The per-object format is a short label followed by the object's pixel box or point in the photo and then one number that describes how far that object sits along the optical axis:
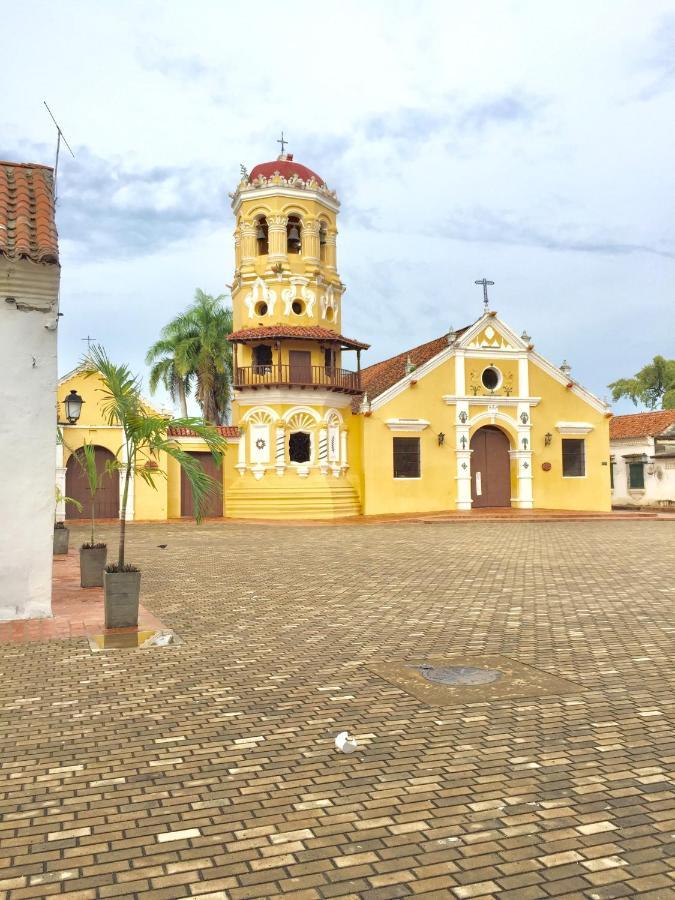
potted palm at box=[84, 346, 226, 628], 8.40
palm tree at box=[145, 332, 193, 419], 41.19
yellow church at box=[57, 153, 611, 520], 29.44
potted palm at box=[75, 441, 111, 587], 11.55
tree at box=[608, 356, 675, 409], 58.47
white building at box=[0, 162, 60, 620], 8.81
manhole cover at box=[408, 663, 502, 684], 6.16
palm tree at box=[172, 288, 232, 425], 40.34
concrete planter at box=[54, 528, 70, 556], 16.12
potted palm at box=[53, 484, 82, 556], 16.12
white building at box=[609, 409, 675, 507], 35.75
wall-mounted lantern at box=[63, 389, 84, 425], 14.56
